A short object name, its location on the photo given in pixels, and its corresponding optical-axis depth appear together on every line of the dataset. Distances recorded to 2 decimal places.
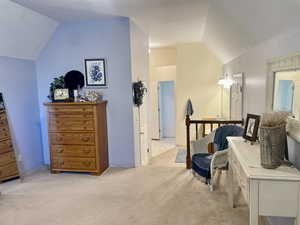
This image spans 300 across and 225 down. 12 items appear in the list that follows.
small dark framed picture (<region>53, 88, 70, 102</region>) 3.99
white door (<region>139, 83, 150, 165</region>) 4.62
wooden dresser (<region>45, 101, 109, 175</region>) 3.79
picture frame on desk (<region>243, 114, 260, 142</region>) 2.21
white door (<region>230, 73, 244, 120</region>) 4.06
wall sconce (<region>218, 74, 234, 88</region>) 5.03
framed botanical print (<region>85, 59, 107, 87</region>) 4.13
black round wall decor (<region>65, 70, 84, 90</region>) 4.17
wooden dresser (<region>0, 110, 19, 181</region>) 3.60
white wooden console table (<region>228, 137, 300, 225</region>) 1.57
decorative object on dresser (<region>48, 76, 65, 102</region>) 4.05
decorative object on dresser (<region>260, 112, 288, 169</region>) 1.69
